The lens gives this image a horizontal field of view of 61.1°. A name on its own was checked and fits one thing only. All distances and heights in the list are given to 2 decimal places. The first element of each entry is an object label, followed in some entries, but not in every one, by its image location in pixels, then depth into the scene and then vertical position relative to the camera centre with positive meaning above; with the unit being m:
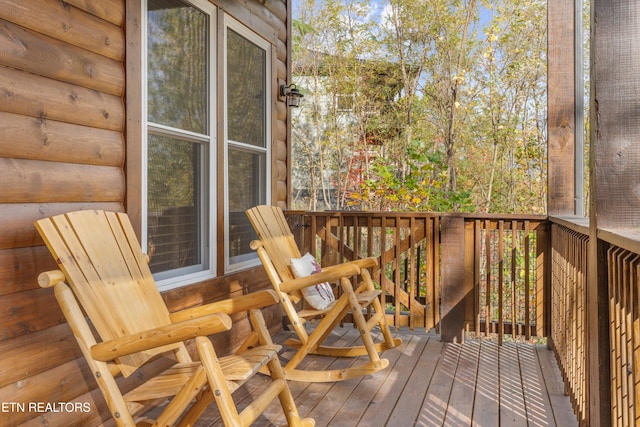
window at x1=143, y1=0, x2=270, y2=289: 2.82 +0.44
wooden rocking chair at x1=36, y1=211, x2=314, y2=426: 1.78 -0.41
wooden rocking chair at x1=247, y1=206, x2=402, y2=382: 3.08 -0.53
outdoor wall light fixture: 4.46 +0.98
